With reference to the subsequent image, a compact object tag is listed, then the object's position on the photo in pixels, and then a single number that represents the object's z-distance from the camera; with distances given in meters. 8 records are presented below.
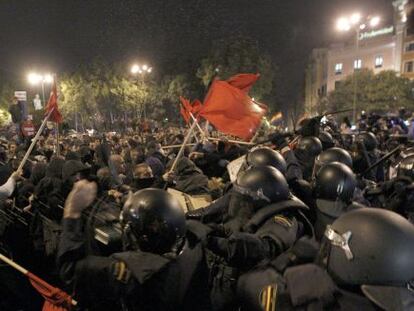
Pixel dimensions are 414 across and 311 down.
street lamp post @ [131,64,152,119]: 36.96
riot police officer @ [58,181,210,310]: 2.72
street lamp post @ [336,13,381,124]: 25.05
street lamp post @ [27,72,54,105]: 29.52
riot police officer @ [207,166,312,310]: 2.83
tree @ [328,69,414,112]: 54.47
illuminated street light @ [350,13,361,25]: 24.83
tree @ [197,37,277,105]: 42.50
